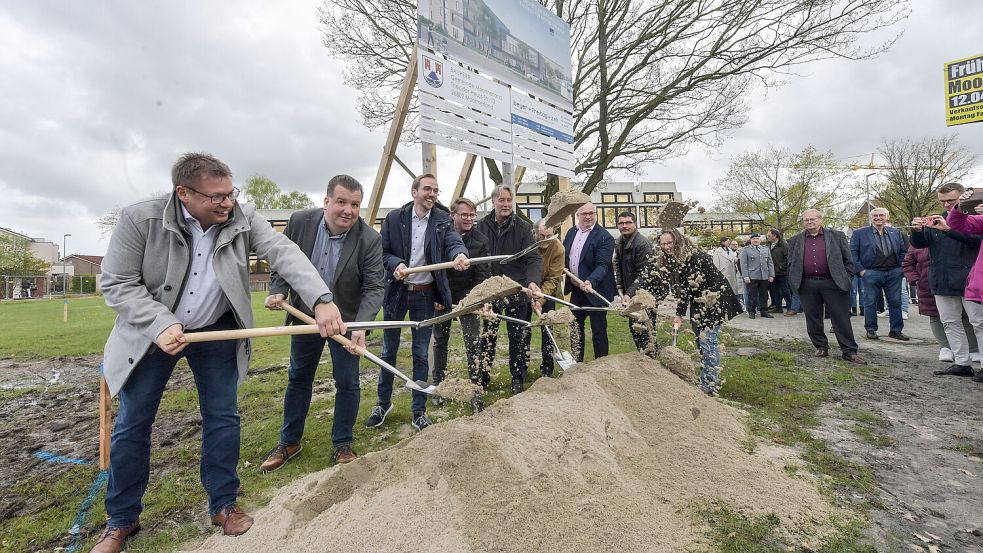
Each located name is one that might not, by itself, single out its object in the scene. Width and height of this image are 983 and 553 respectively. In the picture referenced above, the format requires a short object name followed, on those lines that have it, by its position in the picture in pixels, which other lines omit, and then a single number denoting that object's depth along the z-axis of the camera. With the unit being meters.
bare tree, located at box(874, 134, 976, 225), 23.77
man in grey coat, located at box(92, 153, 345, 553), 2.07
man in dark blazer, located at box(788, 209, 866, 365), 5.54
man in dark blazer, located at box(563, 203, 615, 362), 4.62
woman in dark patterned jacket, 4.07
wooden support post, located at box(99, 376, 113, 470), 2.72
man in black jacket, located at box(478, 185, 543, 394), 4.36
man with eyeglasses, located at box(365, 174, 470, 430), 3.60
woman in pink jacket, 4.34
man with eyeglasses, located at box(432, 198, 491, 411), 3.88
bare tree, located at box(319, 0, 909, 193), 9.01
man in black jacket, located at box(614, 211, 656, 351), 4.75
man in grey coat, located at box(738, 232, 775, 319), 9.74
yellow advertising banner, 16.67
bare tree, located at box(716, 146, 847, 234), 23.88
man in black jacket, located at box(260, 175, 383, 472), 2.96
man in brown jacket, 4.70
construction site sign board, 5.23
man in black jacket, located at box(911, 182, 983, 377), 4.69
